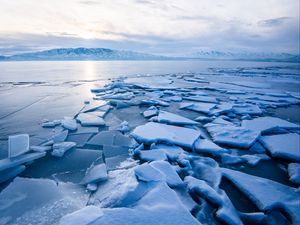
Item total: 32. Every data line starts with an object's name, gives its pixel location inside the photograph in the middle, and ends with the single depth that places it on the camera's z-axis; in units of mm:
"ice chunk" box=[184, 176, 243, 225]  1545
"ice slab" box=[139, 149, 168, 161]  2440
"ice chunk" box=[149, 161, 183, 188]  1888
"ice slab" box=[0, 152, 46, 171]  2061
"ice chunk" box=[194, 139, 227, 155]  2705
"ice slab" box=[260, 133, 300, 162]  2628
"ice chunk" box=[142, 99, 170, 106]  5759
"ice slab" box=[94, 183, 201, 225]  1306
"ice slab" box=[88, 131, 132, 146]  2924
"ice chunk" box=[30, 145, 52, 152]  2494
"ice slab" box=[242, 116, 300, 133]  3602
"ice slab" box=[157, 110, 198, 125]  3813
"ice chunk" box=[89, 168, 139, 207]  1576
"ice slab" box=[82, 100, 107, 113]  4696
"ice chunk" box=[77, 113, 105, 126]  3711
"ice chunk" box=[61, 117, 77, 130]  3430
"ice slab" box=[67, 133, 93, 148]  2895
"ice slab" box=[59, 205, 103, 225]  1250
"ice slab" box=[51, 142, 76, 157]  2479
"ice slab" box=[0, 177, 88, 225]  1472
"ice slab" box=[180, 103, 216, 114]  4976
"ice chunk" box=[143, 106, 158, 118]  4476
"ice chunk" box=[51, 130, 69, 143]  2931
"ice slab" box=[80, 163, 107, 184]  1928
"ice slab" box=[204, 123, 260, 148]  2992
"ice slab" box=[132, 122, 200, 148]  2911
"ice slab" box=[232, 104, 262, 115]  4930
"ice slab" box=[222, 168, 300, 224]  1689
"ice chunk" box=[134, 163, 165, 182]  1830
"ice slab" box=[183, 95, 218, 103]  6373
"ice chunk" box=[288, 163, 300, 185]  2133
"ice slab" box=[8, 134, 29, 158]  2318
